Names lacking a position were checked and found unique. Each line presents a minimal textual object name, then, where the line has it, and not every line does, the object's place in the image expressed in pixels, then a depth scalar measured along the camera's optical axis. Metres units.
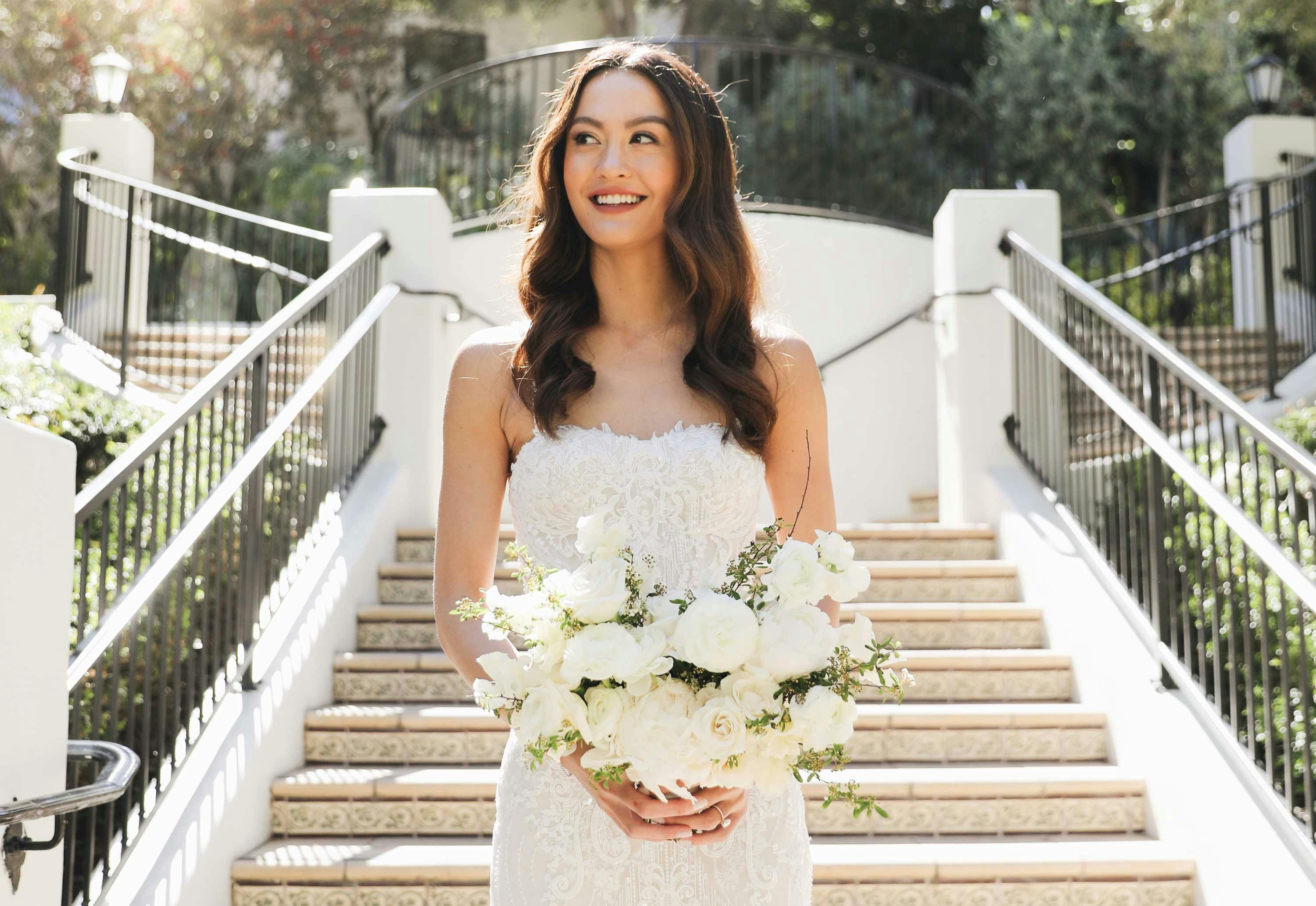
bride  1.99
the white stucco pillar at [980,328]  6.29
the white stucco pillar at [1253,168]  9.63
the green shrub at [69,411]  6.18
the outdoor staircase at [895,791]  3.86
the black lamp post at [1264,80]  9.68
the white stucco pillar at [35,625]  2.42
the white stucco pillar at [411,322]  6.35
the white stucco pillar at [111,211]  9.34
